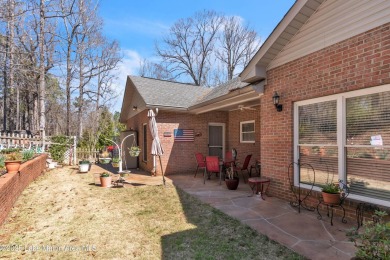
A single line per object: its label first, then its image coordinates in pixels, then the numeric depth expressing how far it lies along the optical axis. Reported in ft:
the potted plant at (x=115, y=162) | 29.91
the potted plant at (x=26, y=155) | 24.76
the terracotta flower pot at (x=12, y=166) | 18.16
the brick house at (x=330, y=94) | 12.41
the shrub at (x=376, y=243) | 6.51
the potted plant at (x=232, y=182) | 21.93
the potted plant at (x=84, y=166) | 33.06
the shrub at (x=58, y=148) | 40.70
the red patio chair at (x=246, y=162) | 26.01
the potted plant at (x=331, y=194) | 13.29
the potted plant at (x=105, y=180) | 24.70
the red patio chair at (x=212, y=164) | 24.91
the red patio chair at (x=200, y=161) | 27.76
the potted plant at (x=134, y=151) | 28.73
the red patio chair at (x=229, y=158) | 27.23
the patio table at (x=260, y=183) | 18.38
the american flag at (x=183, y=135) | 32.37
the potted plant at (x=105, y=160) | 30.91
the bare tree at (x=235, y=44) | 91.30
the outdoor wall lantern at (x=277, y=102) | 17.92
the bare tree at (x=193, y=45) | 93.15
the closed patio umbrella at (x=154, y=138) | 24.94
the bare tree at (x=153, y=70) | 94.53
